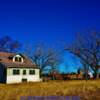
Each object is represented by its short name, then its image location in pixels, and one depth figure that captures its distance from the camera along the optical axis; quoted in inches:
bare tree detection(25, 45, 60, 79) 2800.2
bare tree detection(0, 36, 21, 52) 2748.5
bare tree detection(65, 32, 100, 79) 2429.9
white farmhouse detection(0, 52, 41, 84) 1961.1
